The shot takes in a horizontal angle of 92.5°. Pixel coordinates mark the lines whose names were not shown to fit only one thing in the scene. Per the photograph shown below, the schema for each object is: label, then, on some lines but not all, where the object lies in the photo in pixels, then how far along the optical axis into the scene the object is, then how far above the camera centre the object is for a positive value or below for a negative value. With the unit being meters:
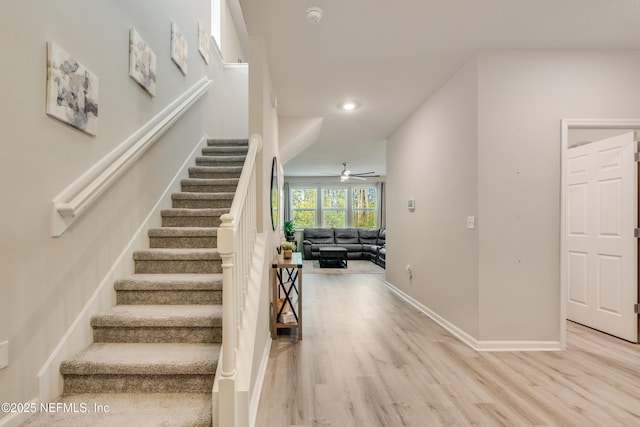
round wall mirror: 2.98 +0.22
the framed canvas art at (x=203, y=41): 3.83 +2.24
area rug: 6.80 -1.23
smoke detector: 2.13 +1.43
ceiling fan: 7.86 +1.26
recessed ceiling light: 3.84 +1.43
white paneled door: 2.95 -0.18
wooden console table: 2.91 -0.86
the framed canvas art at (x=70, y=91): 1.59 +0.69
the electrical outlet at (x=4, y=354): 1.29 -0.60
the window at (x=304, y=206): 10.16 +0.34
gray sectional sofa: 8.95 -0.71
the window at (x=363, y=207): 10.21 +0.33
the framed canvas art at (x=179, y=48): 3.07 +1.74
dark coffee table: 7.38 -0.97
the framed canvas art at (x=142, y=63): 2.36 +1.23
